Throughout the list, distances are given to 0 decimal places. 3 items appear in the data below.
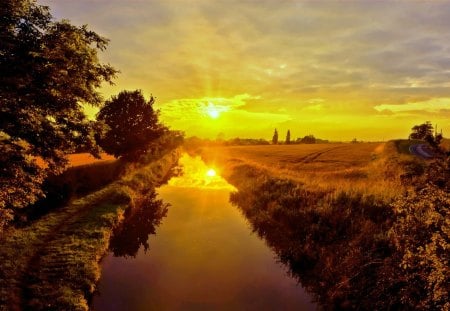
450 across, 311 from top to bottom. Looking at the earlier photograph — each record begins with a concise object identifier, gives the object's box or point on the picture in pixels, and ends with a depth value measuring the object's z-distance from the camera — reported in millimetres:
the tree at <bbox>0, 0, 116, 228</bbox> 10969
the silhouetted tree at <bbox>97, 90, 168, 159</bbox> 46375
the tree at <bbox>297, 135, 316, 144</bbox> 187125
